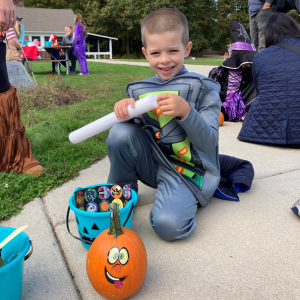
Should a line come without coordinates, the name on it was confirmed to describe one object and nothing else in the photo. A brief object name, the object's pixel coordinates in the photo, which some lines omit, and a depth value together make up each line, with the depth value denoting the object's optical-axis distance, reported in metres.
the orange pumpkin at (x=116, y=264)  1.27
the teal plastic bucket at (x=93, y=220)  1.50
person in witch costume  4.39
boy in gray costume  1.75
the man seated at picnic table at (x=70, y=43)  11.63
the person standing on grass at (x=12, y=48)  6.54
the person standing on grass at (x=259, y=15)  5.14
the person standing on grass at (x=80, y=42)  10.74
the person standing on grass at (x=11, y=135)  2.43
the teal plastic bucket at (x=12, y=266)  1.15
